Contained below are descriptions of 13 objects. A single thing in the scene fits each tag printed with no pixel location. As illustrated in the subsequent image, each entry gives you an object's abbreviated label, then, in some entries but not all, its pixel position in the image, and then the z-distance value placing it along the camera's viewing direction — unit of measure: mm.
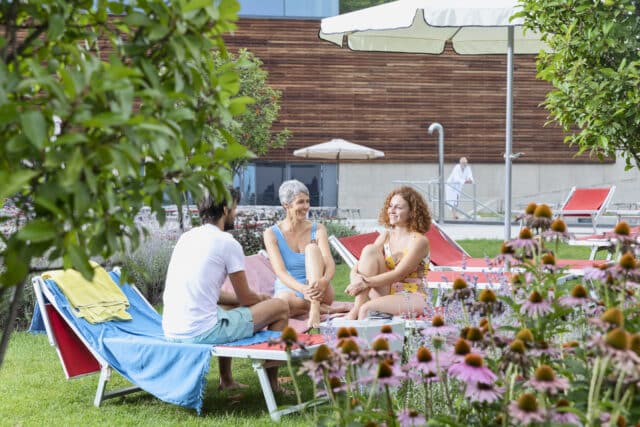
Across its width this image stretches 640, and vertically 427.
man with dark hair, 4684
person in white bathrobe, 22359
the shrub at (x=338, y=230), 13588
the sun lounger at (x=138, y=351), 4539
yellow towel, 5145
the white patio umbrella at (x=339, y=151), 22344
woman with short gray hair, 5684
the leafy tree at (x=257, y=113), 20375
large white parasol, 6621
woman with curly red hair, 5289
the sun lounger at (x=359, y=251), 6190
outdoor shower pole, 20086
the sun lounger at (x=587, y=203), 13766
